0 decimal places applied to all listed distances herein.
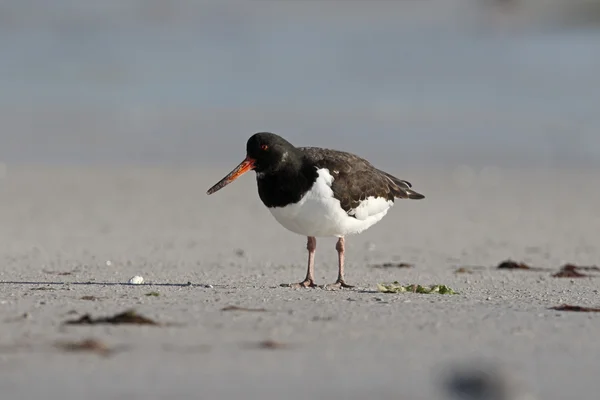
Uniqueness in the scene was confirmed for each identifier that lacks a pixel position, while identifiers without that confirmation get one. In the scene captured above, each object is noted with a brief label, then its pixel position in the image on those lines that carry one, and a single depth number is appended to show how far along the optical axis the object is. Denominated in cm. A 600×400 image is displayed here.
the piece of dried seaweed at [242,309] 1234
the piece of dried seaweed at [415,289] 1464
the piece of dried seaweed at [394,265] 1881
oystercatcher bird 1513
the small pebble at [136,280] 1532
